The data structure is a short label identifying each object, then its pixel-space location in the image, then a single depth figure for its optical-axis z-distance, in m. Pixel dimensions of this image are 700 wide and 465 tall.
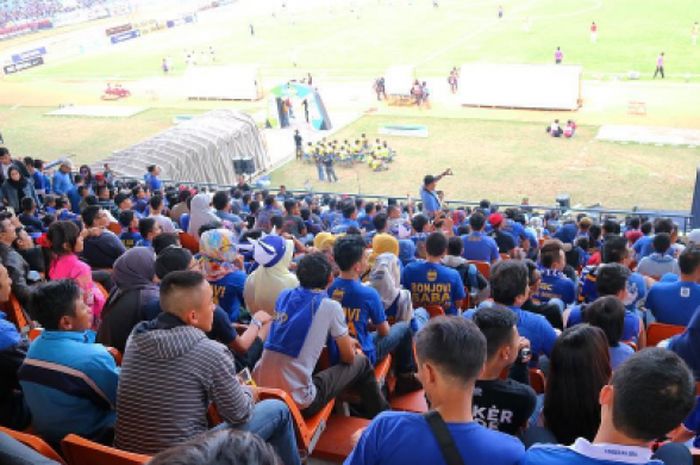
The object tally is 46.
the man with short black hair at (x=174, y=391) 3.20
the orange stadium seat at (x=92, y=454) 2.91
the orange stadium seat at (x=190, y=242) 8.56
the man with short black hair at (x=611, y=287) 4.88
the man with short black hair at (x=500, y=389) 3.17
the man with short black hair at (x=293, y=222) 10.09
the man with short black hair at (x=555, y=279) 6.39
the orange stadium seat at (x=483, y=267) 7.28
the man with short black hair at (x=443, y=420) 2.42
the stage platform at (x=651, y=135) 22.34
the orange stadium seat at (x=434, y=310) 5.68
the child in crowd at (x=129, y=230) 8.30
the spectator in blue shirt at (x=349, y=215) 10.95
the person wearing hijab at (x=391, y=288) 5.20
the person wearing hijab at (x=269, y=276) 5.06
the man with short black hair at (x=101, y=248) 7.29
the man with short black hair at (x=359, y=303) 4.57
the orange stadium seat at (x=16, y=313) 5.51
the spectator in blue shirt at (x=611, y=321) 3.92
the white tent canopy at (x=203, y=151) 20.34
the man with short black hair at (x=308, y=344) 3.92
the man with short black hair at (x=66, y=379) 3.45
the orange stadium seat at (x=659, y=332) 5.09
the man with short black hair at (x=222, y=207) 10.34
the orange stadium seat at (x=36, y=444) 3.01
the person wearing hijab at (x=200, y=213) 9.12
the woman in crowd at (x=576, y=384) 3.22
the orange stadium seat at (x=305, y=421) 3.63
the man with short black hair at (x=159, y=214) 8.68
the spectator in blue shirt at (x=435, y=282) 5.77
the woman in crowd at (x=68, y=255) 5.88
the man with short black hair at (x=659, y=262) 7.15
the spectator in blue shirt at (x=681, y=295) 5.49
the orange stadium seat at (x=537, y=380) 4.15
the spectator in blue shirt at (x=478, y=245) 8.22
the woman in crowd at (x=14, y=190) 12.86
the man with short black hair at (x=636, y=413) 2.30
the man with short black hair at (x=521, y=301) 4.37
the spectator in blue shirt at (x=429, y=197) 12.89
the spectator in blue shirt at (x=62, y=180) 14.47
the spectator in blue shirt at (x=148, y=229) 7.48
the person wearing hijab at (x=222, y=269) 5.40
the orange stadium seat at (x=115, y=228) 9.08
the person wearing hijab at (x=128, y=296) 4.64
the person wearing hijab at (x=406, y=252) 7.17
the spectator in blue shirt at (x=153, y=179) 15.57
